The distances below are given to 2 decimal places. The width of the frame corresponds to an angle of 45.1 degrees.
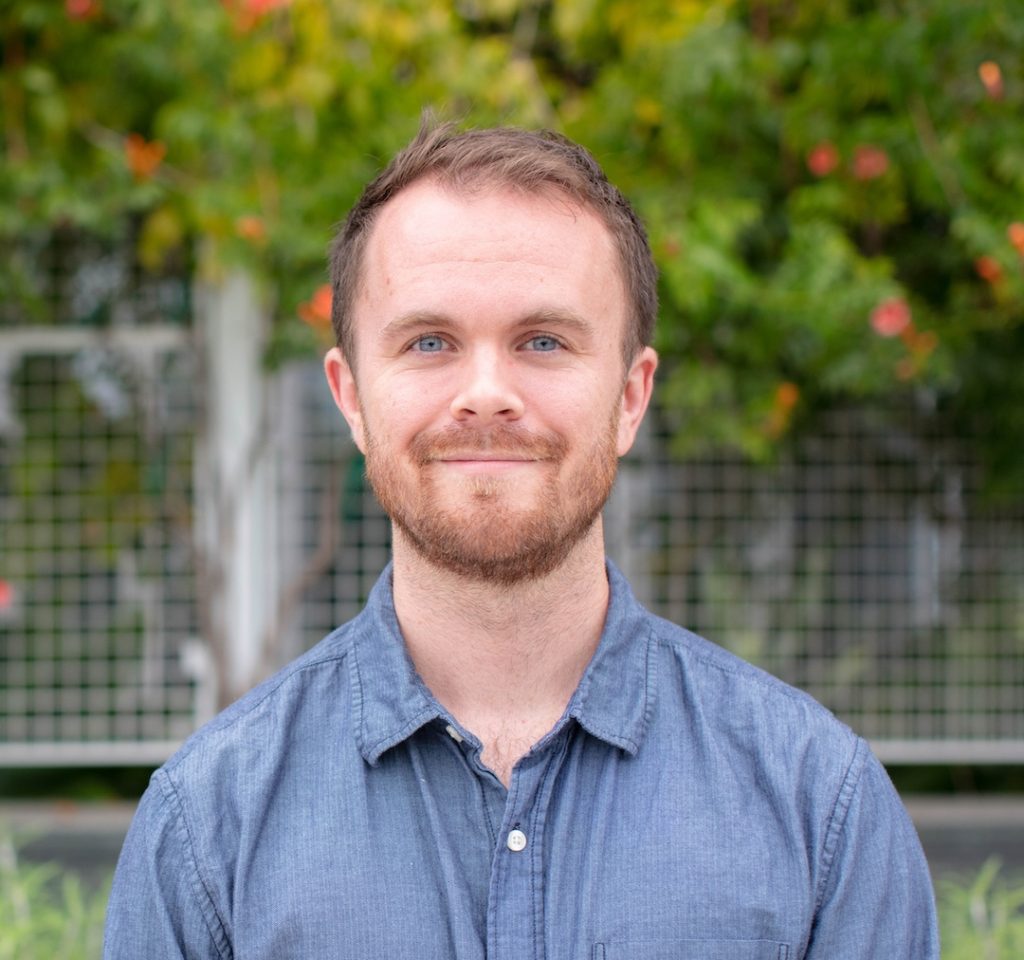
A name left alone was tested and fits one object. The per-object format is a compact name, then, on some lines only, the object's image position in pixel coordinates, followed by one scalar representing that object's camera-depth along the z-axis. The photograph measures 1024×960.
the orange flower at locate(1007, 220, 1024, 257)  3.71
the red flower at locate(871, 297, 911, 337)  3.88
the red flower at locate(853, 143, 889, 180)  3.99
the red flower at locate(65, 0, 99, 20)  4.23
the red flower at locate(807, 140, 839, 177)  4.07
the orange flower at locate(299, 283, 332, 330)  3.95
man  1.41
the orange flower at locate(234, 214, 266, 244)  4.12
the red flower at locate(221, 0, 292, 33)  3.93
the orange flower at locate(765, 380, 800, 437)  4.31
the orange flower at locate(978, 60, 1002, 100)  3.56
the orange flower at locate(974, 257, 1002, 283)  3.87
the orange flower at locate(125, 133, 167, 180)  4.33
